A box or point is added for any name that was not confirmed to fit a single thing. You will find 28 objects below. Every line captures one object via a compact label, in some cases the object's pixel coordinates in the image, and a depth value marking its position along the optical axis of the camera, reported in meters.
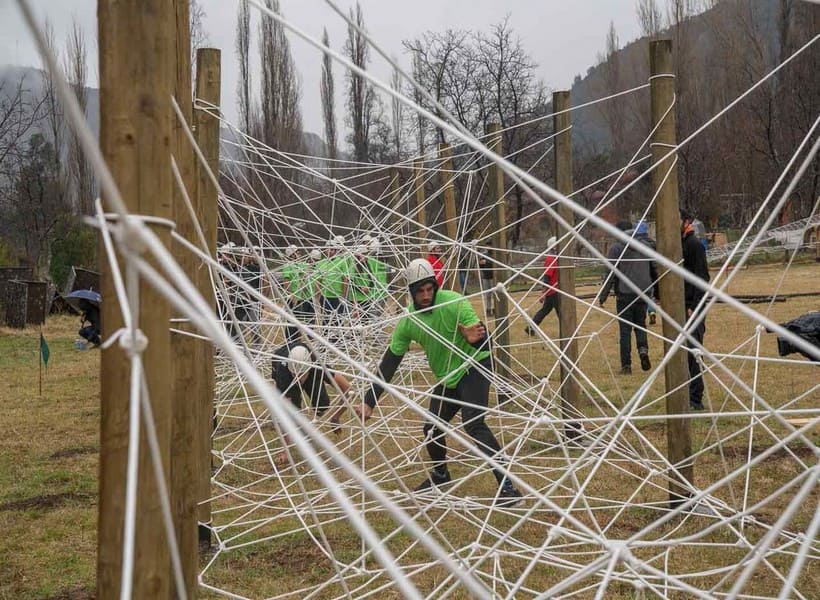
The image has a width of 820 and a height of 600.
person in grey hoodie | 8.37
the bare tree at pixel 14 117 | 18.34
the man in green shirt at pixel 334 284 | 6.34
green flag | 8.80
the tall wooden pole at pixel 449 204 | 8.77
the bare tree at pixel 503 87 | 21.95
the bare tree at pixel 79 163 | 25.59
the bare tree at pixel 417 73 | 22.66
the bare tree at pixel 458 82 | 21.09
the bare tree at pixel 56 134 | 24.45
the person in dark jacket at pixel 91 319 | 12.48
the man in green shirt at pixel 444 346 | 4.95
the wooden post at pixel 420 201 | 9.66
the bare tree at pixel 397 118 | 27.19
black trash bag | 5.73
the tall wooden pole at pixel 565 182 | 6.14
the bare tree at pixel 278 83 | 29.17
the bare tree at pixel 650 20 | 38.78
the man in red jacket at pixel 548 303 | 9.35
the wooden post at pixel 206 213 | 3.72
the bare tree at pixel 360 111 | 32.41
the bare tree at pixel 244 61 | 29.45
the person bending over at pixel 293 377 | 6.11
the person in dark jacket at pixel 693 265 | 6.54
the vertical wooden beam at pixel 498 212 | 7.49
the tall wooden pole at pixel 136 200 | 1.75
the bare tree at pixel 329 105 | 34.66
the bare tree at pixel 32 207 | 22.56
